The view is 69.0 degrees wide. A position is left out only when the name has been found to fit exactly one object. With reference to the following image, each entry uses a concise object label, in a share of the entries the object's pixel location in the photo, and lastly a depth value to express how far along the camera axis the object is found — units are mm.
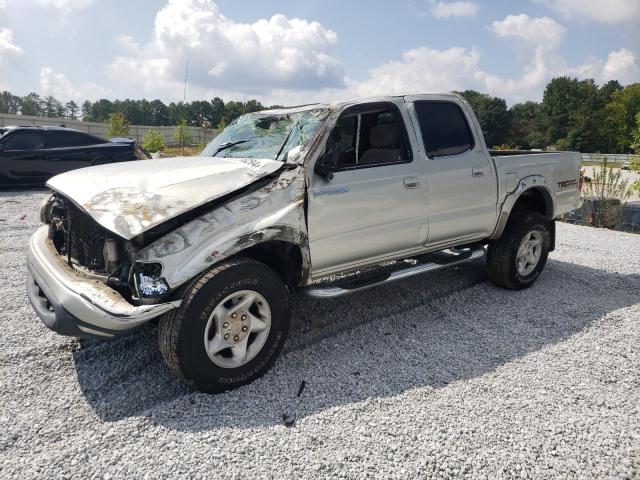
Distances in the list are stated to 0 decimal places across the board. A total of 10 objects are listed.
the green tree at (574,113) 81250
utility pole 29519
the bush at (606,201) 10102
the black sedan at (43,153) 10664
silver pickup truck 2820
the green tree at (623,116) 74875
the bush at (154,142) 29625
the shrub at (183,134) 30569
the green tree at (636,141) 16067
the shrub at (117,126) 35500
